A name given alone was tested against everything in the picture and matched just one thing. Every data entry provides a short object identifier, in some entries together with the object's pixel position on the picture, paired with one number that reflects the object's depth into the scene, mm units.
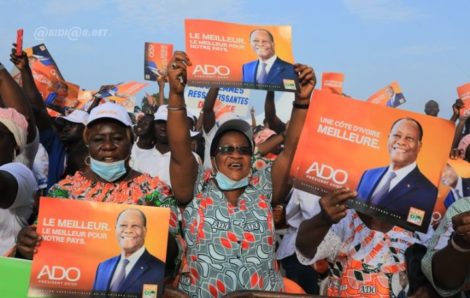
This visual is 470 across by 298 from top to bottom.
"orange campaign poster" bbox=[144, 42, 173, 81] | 7449
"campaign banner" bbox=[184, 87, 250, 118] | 6548
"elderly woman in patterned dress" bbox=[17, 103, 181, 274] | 2885
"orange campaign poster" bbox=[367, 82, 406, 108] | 7730
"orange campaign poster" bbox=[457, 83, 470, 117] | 6890
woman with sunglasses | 2812
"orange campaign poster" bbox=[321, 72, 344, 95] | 7141
